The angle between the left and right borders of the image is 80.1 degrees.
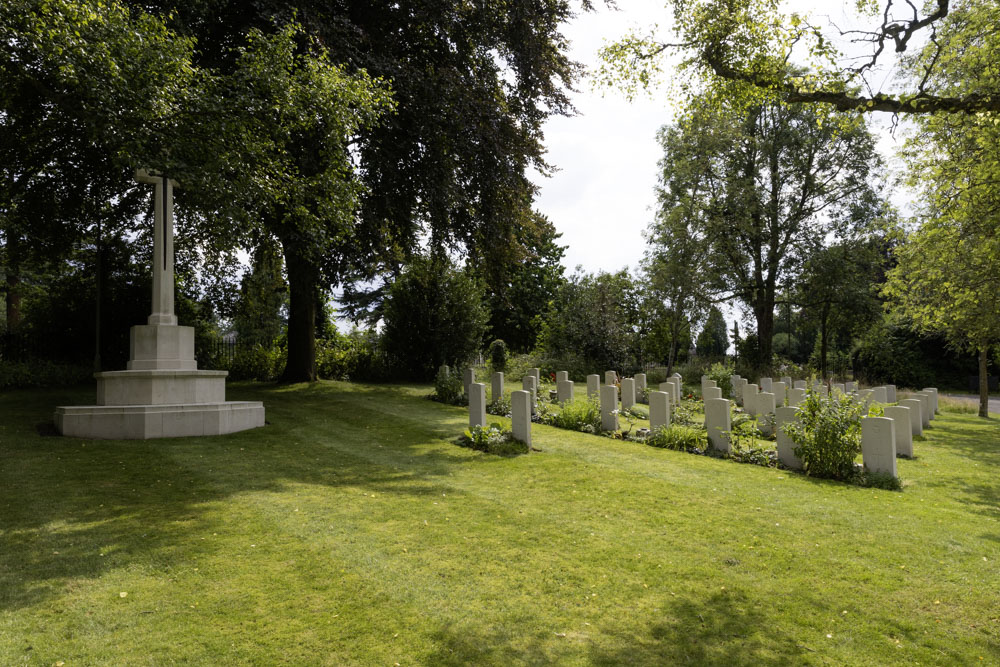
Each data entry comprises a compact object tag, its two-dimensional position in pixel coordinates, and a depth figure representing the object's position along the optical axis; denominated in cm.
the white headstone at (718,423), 925
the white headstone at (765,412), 1105
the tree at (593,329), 2291
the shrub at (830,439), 778
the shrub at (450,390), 1467
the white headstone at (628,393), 1386
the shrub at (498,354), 2412
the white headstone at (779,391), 1335
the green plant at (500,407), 1290
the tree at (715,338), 2755
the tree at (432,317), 1942
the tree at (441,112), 1273
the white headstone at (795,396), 1076
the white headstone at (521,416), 918
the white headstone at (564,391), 1362
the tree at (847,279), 2489
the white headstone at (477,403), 1001
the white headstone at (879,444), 743
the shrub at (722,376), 1916
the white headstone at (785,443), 841
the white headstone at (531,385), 1375
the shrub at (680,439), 962
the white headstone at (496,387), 1347
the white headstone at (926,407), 1420
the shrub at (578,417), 1129
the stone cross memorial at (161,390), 897
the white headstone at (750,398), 1211
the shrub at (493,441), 900
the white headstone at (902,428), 932
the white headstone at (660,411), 1021
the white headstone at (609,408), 1111
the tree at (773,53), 581
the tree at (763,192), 2516
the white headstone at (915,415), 1152
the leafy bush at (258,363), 1964
